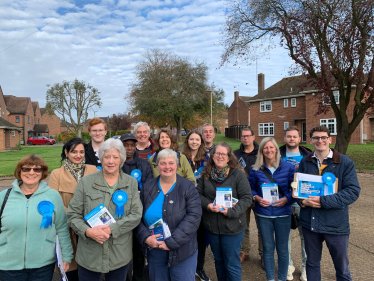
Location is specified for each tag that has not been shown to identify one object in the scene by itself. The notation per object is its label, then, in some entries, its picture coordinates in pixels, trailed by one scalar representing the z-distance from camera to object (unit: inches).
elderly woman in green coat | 106.6
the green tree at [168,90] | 1318.9
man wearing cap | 144.5
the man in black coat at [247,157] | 175.6
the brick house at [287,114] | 1201.4
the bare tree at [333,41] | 427.8
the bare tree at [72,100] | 1801.2
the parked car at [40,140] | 1871.3
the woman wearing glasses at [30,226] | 101.0
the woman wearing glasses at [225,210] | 129.4
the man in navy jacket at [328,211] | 121.7
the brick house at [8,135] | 1334.9
